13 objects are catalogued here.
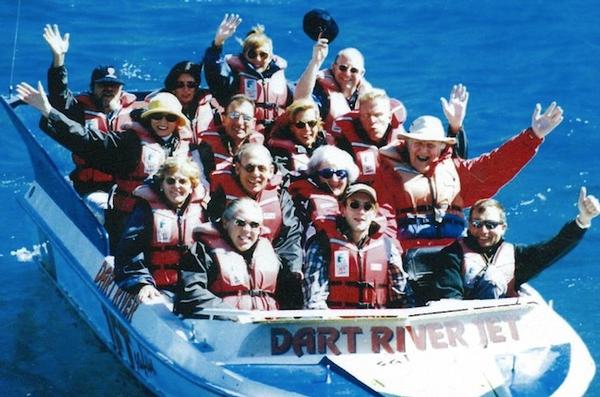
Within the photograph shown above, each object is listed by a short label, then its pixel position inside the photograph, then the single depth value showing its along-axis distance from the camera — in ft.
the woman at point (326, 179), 41.46
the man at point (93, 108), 48.17
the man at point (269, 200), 40.19
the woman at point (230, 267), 38.18
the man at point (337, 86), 49.96
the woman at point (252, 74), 50.86
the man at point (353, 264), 38.73
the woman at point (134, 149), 45.09
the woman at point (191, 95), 49.18
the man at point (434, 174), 42.81
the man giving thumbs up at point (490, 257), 39.63
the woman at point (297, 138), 45.51
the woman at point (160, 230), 40.79
